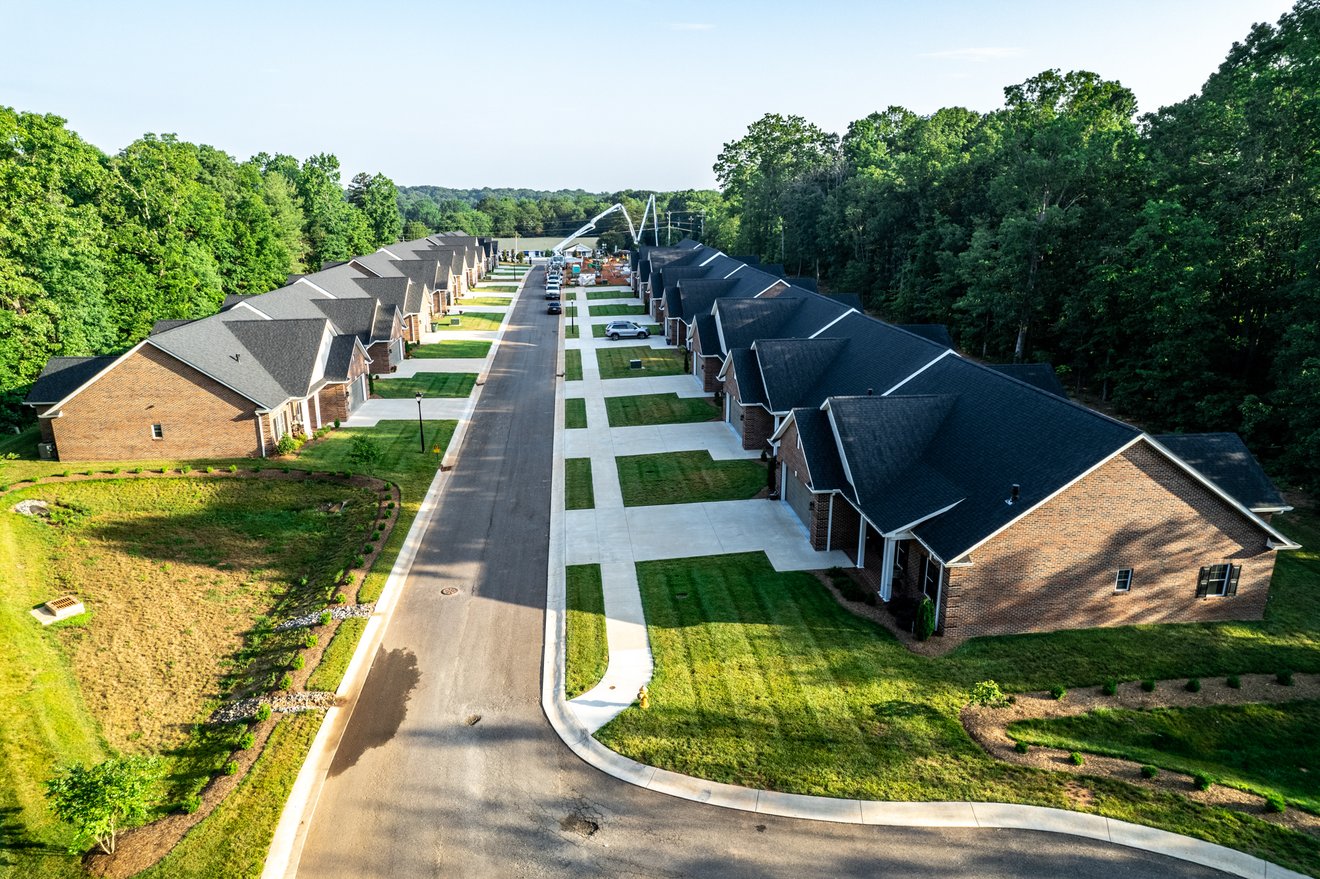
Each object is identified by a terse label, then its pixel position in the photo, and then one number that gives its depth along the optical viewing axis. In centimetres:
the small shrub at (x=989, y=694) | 1695
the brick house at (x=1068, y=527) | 1981
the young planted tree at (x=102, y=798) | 1301
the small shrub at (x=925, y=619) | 1995
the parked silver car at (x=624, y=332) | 6525
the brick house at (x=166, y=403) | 3406
